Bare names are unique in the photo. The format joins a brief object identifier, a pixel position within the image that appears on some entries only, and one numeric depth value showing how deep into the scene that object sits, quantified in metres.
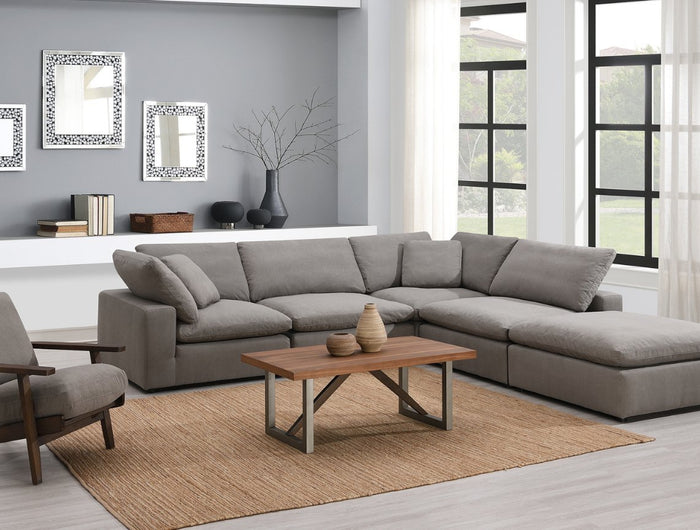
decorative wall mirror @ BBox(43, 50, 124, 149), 7.95
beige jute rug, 4.06
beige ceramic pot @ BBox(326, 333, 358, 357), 4.89
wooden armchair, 4.17
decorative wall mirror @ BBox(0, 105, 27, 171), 7.76
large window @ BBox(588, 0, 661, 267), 7.49
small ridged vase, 4.99
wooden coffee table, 4.68
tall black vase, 8.68
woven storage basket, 8.01
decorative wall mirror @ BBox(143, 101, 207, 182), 8.37
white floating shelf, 7.44
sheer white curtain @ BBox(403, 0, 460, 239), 8.61
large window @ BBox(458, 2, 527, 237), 8.48
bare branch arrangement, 8.88
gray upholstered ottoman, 5.16
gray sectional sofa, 5.30
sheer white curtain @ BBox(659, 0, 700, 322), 6.72
